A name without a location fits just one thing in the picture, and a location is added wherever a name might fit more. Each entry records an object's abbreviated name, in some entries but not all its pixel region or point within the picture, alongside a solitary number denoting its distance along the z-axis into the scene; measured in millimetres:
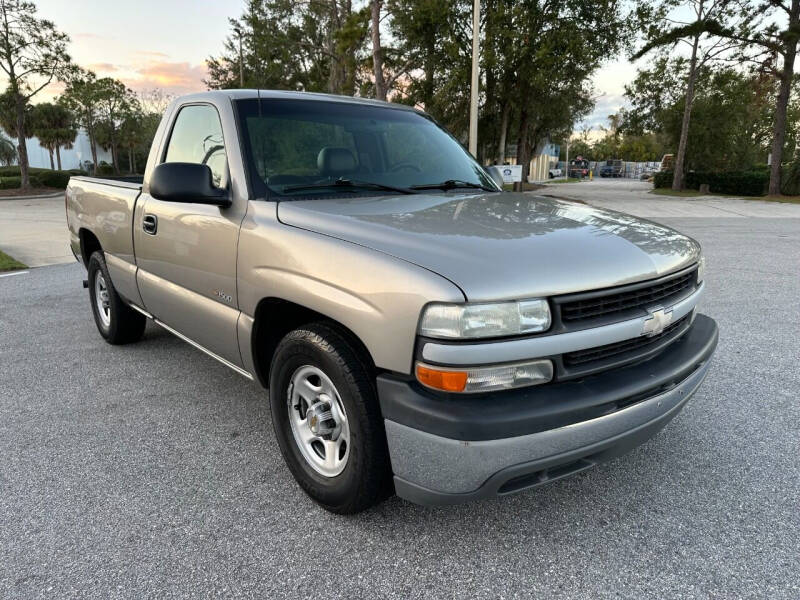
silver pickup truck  1848
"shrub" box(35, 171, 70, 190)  32375
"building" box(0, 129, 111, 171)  63375
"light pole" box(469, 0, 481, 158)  13055
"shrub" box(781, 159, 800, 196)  24453
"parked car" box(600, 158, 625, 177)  76750
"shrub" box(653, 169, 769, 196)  26453
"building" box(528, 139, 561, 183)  59366
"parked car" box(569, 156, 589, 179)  68688
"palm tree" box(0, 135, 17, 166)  61531
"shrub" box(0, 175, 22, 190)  31672
